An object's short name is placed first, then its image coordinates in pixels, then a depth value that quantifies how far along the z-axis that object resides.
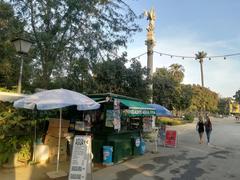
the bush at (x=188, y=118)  29.24
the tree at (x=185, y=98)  21.97
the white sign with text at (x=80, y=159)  4.30
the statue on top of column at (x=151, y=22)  12.83
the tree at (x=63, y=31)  7.77
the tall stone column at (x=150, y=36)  12.49
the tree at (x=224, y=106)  75.20
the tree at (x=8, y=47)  7.83
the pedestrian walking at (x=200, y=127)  11.03
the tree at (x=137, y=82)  9.32
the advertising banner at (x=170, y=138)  9.65
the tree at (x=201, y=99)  41.77
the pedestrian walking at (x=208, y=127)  10.78
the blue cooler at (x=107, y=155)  6.16
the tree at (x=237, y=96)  91.53
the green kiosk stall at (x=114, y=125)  6.21
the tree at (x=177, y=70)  38.64
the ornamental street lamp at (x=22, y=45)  5.61
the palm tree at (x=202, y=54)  37.77
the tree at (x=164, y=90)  15.93
